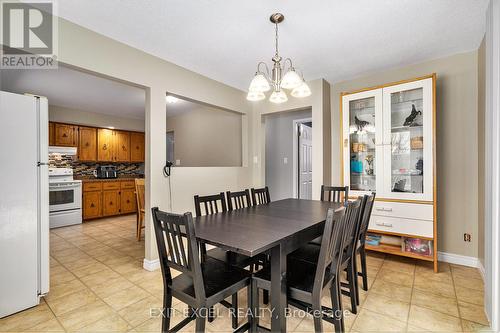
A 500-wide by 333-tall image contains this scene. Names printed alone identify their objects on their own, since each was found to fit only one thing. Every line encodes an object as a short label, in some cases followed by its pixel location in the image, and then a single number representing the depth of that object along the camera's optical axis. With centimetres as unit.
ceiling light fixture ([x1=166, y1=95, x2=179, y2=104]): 434
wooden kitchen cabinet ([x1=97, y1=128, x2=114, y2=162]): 556
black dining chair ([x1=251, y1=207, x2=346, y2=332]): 135
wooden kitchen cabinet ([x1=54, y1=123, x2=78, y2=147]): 489
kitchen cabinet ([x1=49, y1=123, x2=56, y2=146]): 481
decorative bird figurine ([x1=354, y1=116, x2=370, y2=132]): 317
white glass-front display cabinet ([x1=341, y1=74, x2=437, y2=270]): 267
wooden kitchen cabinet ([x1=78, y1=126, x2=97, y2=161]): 526
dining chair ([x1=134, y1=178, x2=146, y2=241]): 374
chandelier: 192
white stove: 461
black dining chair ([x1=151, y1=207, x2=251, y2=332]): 128
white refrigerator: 185
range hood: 475
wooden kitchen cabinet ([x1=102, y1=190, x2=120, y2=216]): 544
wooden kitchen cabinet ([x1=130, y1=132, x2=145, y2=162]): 616
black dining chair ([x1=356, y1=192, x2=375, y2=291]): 210
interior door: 514
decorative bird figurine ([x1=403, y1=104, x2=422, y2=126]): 282
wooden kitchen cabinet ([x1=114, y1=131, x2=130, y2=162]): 587
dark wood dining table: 134
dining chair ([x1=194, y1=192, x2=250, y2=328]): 177
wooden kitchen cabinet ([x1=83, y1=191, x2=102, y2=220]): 514
